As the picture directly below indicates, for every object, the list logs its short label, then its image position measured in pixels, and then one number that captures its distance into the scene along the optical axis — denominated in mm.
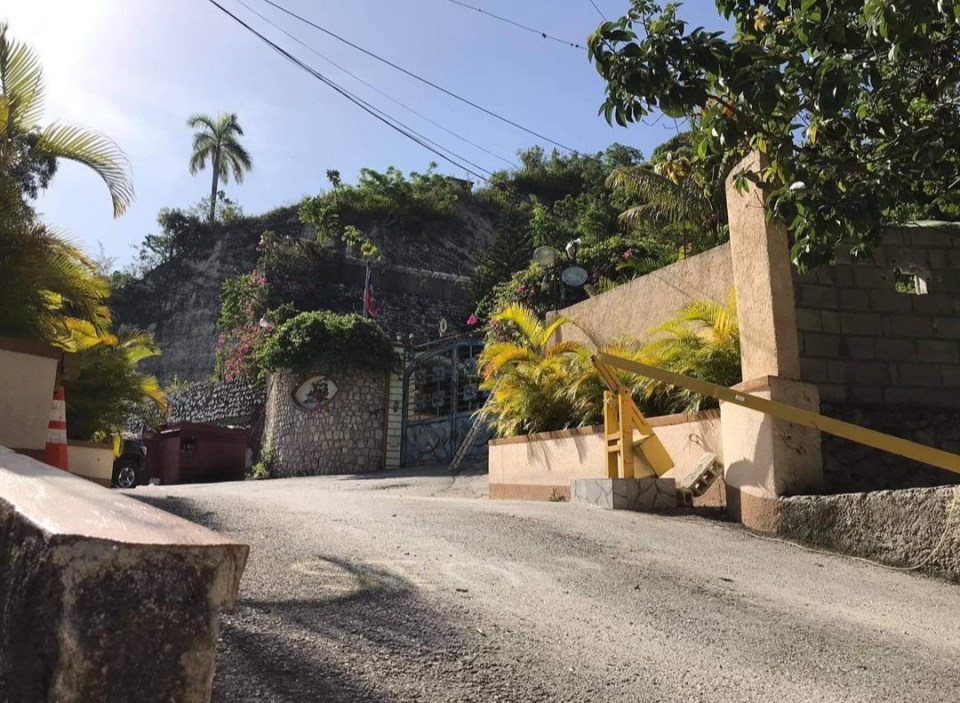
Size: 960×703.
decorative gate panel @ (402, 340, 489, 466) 18672
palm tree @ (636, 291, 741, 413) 8281
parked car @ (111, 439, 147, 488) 18969
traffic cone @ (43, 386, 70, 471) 6742
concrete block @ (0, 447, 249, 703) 1622
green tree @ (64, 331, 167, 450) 9906
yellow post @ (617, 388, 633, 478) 7836
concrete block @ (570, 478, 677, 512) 7703
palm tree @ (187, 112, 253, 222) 47094
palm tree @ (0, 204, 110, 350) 7164
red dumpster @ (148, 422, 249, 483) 20812
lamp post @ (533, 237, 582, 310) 14922
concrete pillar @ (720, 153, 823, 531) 6746
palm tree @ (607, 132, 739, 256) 16500
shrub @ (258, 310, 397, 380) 19781
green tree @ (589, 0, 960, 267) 4191
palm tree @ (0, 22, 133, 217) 7422
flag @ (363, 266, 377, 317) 27375
